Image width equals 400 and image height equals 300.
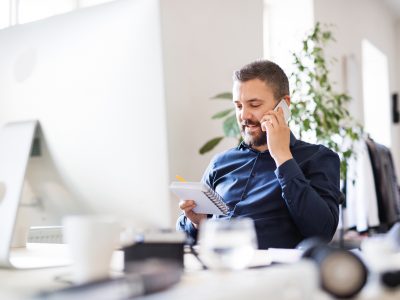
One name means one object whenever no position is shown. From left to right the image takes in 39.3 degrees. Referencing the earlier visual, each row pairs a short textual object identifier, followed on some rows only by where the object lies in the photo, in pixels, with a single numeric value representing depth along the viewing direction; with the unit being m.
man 1.65
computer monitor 1.05
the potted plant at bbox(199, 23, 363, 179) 3.43
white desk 0.61
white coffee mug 0.79
